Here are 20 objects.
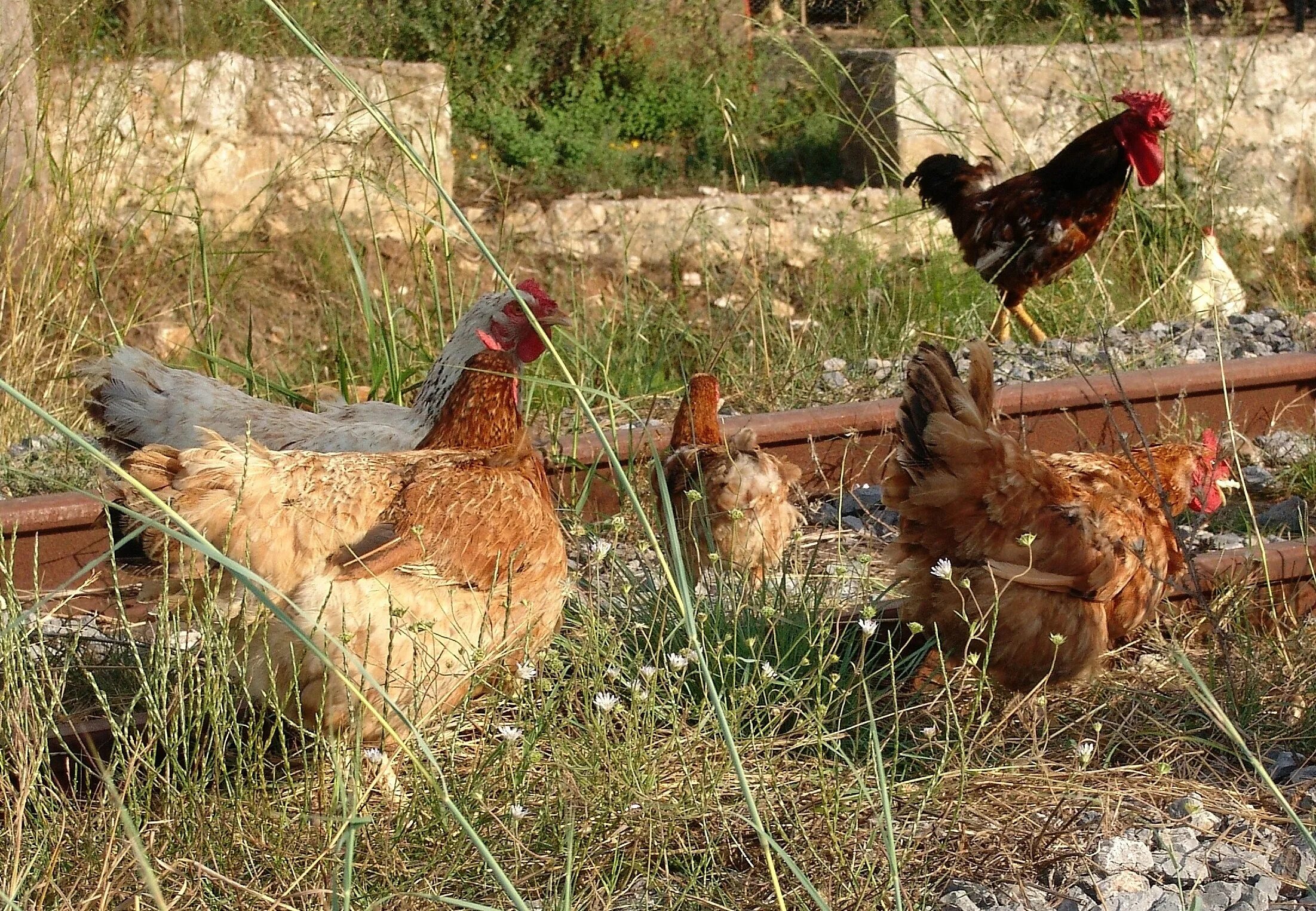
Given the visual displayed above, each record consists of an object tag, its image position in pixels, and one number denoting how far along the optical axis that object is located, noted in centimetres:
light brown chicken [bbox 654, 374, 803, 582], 860
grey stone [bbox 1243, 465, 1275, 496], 1011
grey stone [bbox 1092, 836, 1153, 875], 526
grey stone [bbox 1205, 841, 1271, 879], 522
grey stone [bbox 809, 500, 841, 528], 962
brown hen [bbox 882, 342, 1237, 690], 680
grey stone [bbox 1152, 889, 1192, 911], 496
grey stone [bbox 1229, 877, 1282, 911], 497
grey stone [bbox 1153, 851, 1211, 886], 517
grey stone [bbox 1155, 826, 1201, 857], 537
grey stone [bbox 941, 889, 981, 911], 503
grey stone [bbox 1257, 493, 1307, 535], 932
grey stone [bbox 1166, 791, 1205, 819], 560
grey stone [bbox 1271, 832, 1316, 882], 524
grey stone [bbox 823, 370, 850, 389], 1191
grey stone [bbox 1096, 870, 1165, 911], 501
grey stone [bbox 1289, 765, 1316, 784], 597
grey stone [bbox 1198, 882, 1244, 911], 501
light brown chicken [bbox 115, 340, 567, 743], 561
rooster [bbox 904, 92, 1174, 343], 1420
